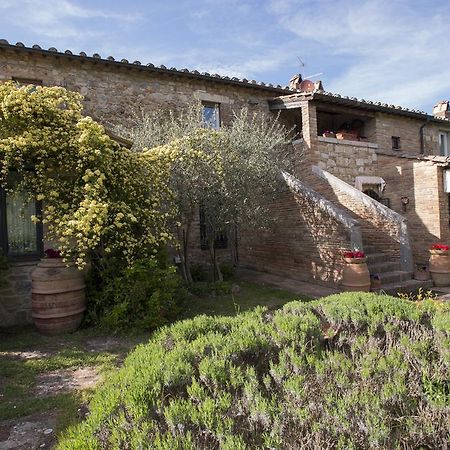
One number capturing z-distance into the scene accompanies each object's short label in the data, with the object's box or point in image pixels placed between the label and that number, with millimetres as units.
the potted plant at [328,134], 11891
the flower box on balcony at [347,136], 11984
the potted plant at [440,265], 8648
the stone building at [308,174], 7992
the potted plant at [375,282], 7846
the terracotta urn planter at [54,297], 5453
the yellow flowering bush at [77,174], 5039
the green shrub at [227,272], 10098
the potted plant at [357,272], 7438
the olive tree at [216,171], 7320
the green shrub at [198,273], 9734
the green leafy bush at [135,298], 5641
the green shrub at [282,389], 1992
